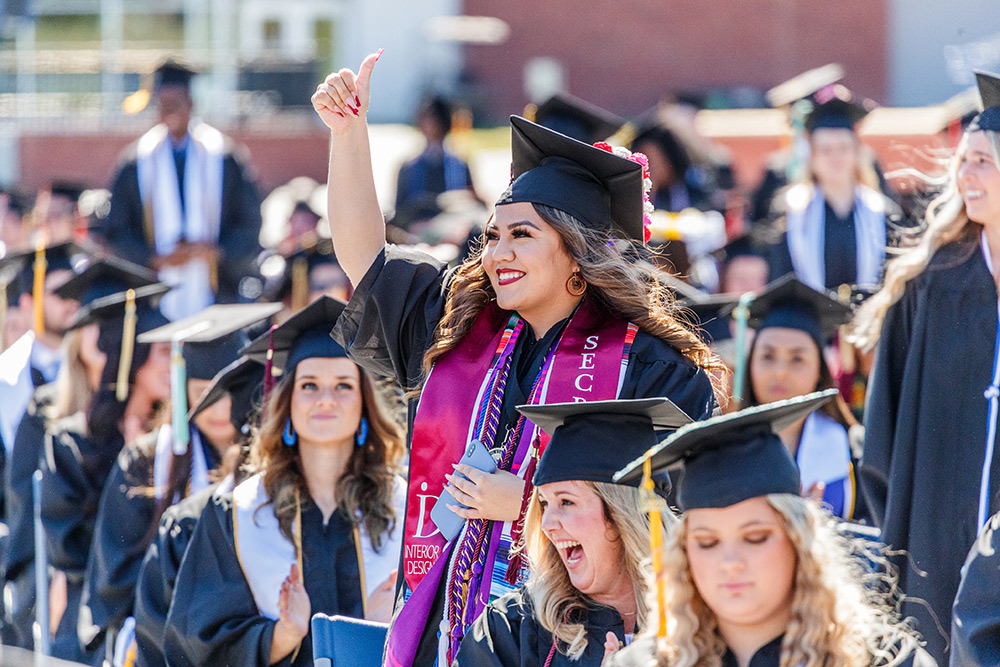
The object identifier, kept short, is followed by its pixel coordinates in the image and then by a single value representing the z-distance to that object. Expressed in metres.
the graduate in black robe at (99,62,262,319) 19.20
